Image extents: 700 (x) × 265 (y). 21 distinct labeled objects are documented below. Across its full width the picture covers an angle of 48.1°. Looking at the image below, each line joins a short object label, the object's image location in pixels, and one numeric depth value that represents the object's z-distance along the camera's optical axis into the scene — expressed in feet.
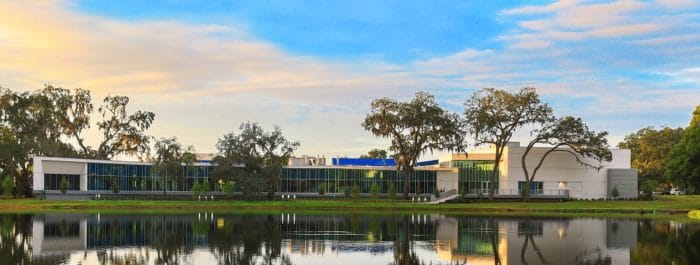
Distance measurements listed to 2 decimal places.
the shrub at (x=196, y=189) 290.35
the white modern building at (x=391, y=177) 312.91
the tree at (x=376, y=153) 584.40
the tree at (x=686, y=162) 250.16
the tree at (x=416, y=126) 298.15
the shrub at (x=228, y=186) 289.12
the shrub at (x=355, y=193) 279.49
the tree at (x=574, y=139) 292.20
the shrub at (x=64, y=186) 289.94
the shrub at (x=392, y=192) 301.22
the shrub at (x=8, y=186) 291.58
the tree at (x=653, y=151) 422.82
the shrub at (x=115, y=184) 304.09
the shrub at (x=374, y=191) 290.76
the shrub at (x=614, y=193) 310.45
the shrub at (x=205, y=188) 295.99
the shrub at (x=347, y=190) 312.40
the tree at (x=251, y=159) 286.25
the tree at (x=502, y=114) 291.38
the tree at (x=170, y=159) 292.40
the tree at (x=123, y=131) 349.20
